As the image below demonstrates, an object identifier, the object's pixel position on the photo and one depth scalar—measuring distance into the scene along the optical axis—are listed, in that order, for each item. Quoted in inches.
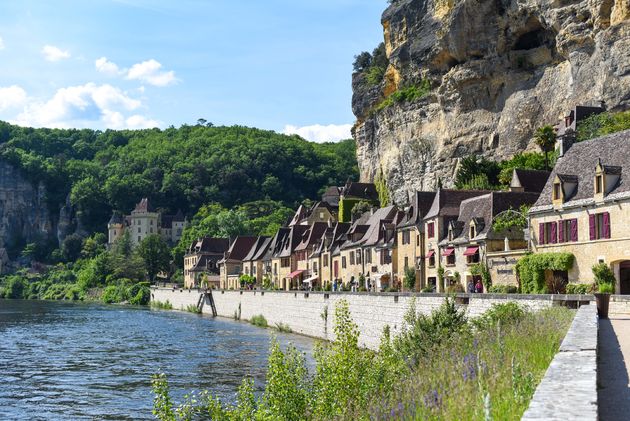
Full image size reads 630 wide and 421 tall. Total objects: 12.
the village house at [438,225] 1993.1
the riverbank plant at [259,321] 2527.1
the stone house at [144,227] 7815.0
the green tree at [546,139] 2628.0
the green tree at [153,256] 5674.2
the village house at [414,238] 2130.9
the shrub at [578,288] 1312.7
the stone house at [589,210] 1331.2
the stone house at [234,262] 4407.5
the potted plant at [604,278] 1282.0
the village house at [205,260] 4854.8
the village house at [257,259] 3993.6
